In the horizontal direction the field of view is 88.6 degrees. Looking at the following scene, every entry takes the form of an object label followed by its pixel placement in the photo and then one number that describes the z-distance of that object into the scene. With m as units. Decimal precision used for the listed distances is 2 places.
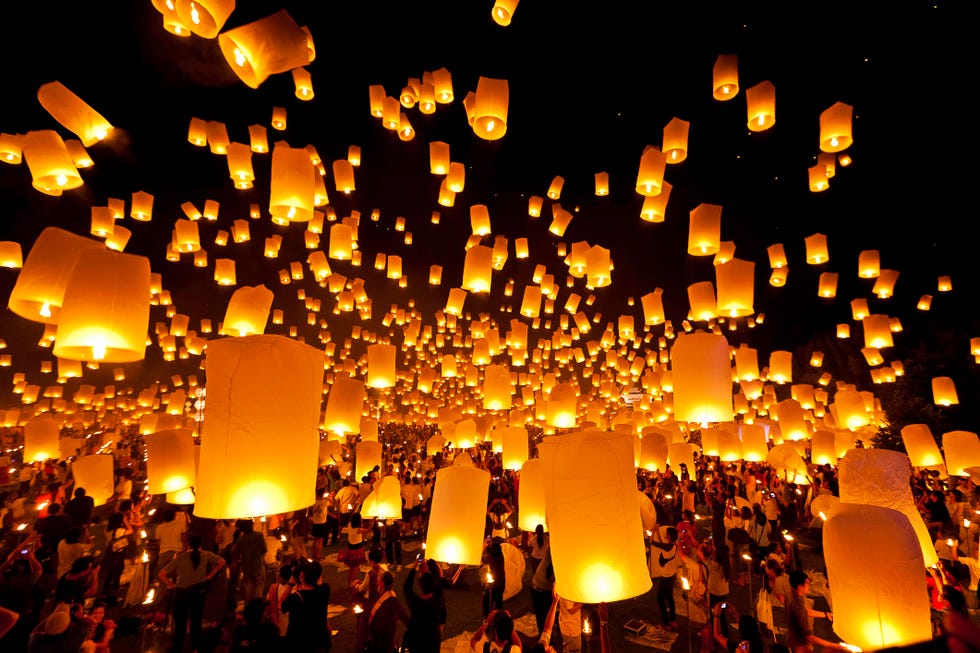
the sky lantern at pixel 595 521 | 2.95
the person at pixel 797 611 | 4.34
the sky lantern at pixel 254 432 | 2.51
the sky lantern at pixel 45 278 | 3.49
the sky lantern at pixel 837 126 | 5.91
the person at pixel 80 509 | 7.39
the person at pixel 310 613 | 4.24
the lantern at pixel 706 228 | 5.85
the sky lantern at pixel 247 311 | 5.95
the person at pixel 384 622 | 4.34
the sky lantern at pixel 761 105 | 5.70
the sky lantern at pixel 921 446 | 8.69
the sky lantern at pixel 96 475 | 8.16
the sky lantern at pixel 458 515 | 4.50
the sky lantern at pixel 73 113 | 4.61
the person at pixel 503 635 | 3.57
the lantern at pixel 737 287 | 5.65
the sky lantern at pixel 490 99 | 5.44
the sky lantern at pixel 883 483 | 4.36
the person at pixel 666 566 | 6.07
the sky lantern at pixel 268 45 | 3.23
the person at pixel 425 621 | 4.27
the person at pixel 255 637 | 3.55
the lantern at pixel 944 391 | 11.16
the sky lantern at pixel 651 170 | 6.11
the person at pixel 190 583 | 5.27
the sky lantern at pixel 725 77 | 5.35
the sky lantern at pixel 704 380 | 4.81
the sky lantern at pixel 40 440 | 9.81
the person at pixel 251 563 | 6.02
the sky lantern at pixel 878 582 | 2.94
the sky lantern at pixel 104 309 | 2.89
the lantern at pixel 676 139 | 6.04
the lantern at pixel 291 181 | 4.83
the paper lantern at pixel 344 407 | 6.25
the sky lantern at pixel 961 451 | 8.09
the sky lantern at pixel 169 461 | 5.93
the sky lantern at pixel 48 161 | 4.63
